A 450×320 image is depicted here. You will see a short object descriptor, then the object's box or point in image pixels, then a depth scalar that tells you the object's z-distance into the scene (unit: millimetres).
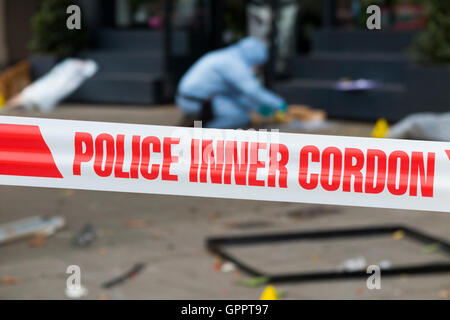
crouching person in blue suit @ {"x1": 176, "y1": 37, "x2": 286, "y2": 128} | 17004
